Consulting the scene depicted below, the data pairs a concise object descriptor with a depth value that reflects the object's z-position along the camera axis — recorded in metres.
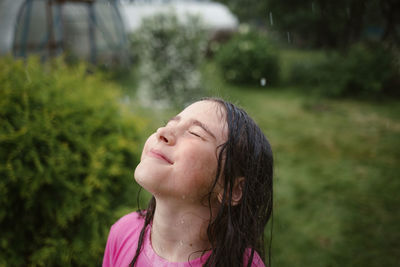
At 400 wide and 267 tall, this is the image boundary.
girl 1.10
